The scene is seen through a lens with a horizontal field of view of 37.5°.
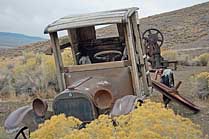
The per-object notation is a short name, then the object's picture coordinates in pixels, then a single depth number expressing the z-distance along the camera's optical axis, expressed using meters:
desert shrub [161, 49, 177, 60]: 15.73
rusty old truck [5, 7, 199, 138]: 4.79
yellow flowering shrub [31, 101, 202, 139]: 2.97
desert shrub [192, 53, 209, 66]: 14.25
